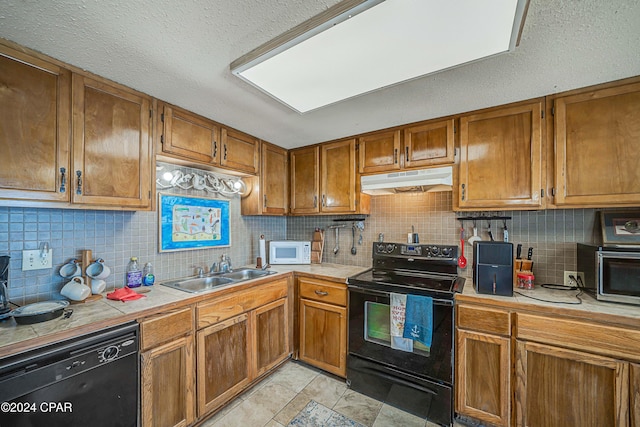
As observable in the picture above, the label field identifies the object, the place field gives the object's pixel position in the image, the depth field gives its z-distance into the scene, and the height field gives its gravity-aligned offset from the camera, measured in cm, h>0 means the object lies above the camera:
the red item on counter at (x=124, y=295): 153 -47
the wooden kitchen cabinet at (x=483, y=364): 162 -95
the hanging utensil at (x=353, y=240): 279 -26
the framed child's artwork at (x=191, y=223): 210 -6
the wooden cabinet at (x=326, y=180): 252 +36
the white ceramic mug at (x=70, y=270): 155 -32
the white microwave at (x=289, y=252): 277 -39
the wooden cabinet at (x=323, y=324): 218 -94
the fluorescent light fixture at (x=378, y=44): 93 +74
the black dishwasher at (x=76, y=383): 102 -73
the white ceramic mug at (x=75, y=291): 145 -42
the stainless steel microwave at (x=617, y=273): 148 -33
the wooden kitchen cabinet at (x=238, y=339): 172 -93
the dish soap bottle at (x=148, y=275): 192 -44
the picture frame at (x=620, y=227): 171 -7
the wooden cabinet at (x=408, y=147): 207 +58
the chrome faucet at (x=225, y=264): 243 -45
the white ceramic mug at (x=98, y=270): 162 -34
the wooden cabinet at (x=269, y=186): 262 +31
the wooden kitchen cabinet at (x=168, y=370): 140 -88
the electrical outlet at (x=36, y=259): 146 -25
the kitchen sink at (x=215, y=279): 209 -55
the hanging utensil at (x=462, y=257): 221 -35
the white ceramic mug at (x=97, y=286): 157 -42
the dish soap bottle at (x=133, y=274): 183 -41
